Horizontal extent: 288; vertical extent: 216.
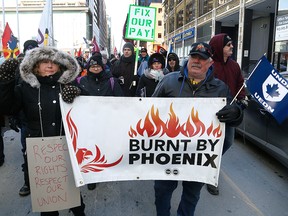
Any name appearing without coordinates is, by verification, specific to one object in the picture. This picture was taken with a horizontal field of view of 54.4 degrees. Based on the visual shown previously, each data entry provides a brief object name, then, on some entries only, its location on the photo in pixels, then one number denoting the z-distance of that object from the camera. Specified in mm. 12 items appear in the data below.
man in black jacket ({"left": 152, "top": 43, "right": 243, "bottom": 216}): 2383
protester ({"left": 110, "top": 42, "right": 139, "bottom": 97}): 5871
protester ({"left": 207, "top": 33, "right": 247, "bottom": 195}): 3514
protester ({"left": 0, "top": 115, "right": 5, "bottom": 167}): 4653
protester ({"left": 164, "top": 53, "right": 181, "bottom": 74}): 5867
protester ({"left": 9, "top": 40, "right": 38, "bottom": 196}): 3375
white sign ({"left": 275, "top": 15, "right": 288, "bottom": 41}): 13695
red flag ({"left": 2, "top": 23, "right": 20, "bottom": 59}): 9136
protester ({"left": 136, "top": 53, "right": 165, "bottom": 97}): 4883
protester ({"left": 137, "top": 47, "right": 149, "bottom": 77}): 6359
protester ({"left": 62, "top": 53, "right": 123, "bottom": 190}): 3980
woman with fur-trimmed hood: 2391
